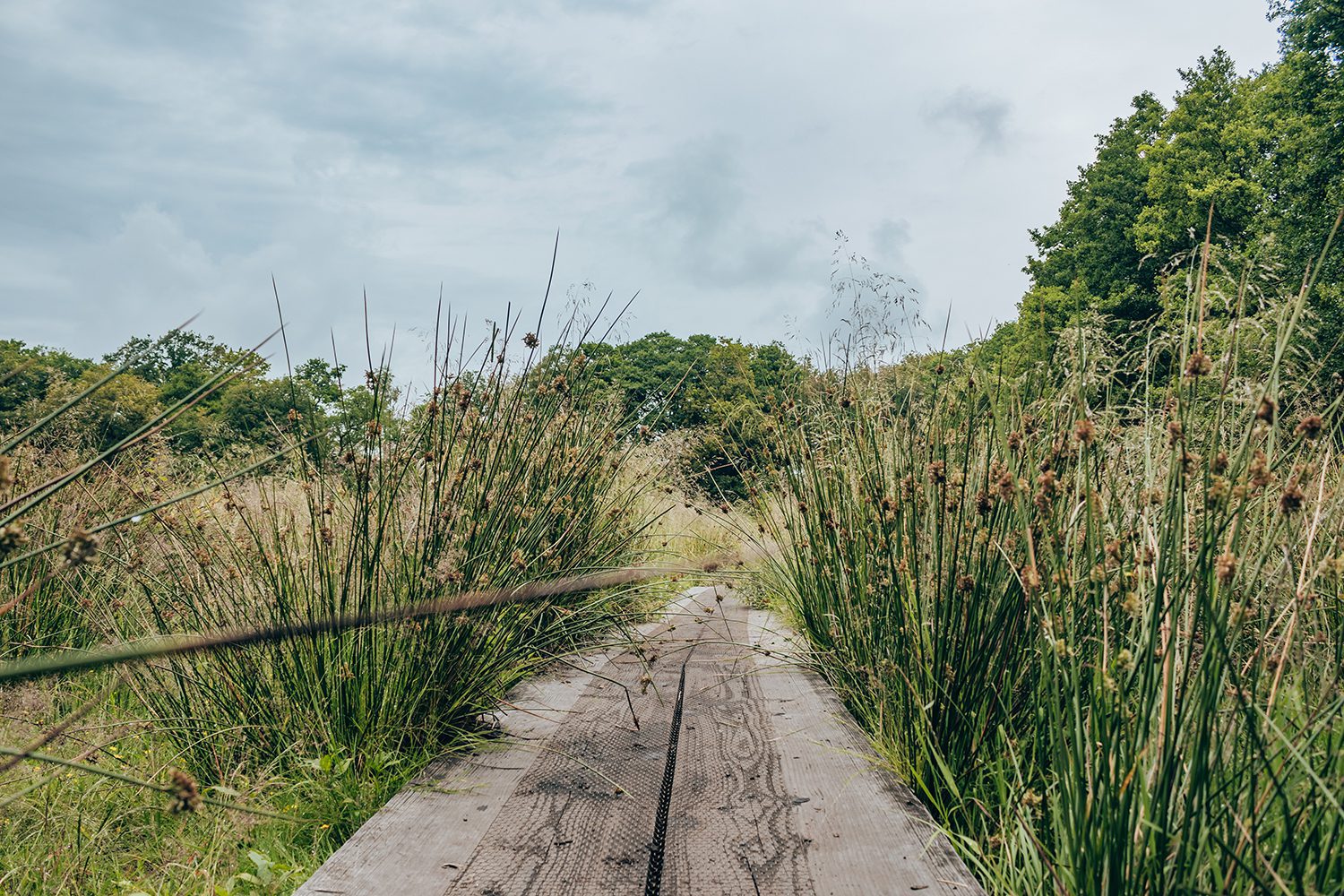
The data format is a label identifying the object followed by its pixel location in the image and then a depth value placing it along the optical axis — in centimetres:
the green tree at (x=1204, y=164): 1717
